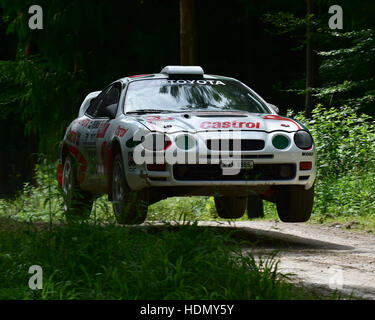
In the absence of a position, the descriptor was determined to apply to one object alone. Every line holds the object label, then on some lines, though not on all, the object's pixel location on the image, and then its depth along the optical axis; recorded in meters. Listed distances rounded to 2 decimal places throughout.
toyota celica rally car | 16.27
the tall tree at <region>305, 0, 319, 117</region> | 37.37
